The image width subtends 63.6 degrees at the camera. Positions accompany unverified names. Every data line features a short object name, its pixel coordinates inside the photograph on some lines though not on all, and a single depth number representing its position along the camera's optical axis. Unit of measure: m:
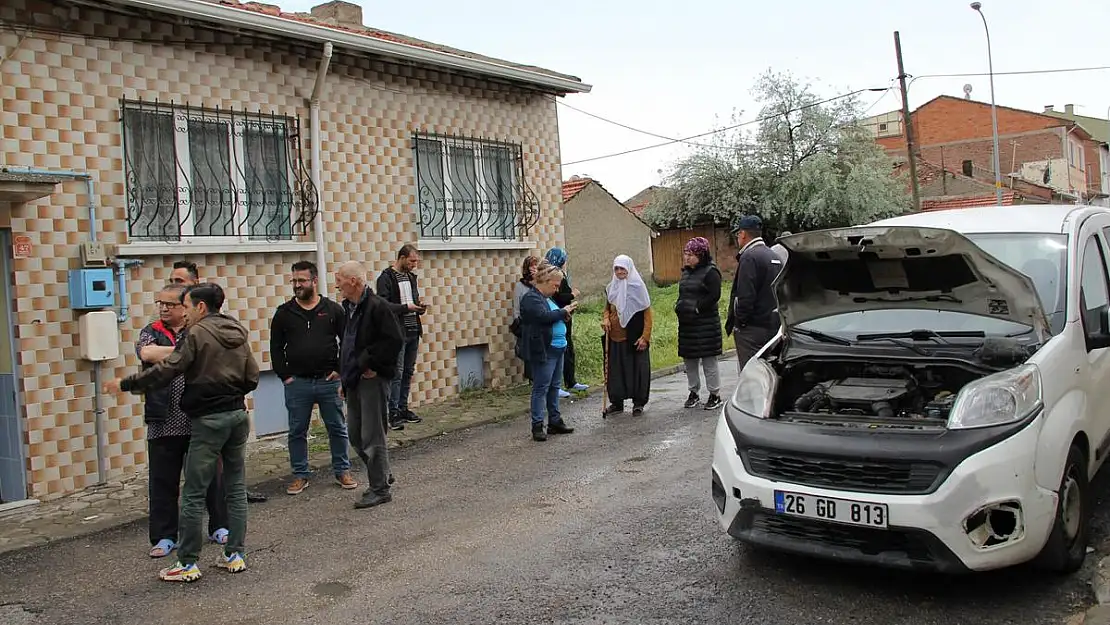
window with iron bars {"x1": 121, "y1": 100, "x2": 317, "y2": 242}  8.20
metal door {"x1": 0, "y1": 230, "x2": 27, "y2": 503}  7.13
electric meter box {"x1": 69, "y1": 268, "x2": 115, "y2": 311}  7.36
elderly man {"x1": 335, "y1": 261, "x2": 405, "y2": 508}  6.58
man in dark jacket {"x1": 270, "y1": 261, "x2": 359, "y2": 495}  7.01
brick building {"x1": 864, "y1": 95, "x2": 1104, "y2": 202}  48.69
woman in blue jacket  8.34
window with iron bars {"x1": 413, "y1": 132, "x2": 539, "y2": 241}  10.78
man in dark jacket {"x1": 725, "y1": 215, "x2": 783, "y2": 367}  8.62
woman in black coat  9.46
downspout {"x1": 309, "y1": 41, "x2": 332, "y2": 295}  9.47
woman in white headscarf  9.36
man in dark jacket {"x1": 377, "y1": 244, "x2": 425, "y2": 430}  9.38
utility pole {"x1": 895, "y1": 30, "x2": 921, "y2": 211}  27.34
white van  4.11
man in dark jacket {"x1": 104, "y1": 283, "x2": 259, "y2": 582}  5.14
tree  31.11
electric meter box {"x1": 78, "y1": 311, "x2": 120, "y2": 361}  7.31
